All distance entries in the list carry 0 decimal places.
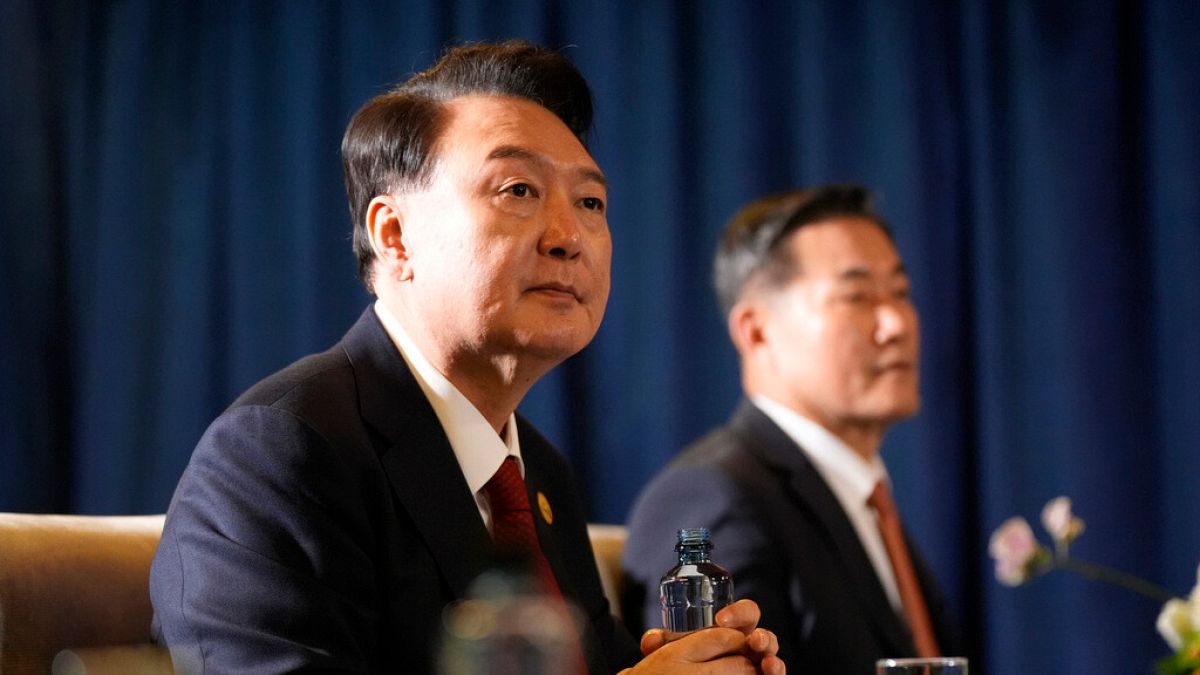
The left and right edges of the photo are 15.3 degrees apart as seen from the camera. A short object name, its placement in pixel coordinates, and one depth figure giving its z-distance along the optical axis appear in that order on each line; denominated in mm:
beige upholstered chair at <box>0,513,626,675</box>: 3514
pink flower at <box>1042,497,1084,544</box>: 3915
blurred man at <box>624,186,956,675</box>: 4262
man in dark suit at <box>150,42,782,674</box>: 3500
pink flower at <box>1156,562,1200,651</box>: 3658
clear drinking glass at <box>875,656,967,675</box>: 3481
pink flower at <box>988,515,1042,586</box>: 3934
